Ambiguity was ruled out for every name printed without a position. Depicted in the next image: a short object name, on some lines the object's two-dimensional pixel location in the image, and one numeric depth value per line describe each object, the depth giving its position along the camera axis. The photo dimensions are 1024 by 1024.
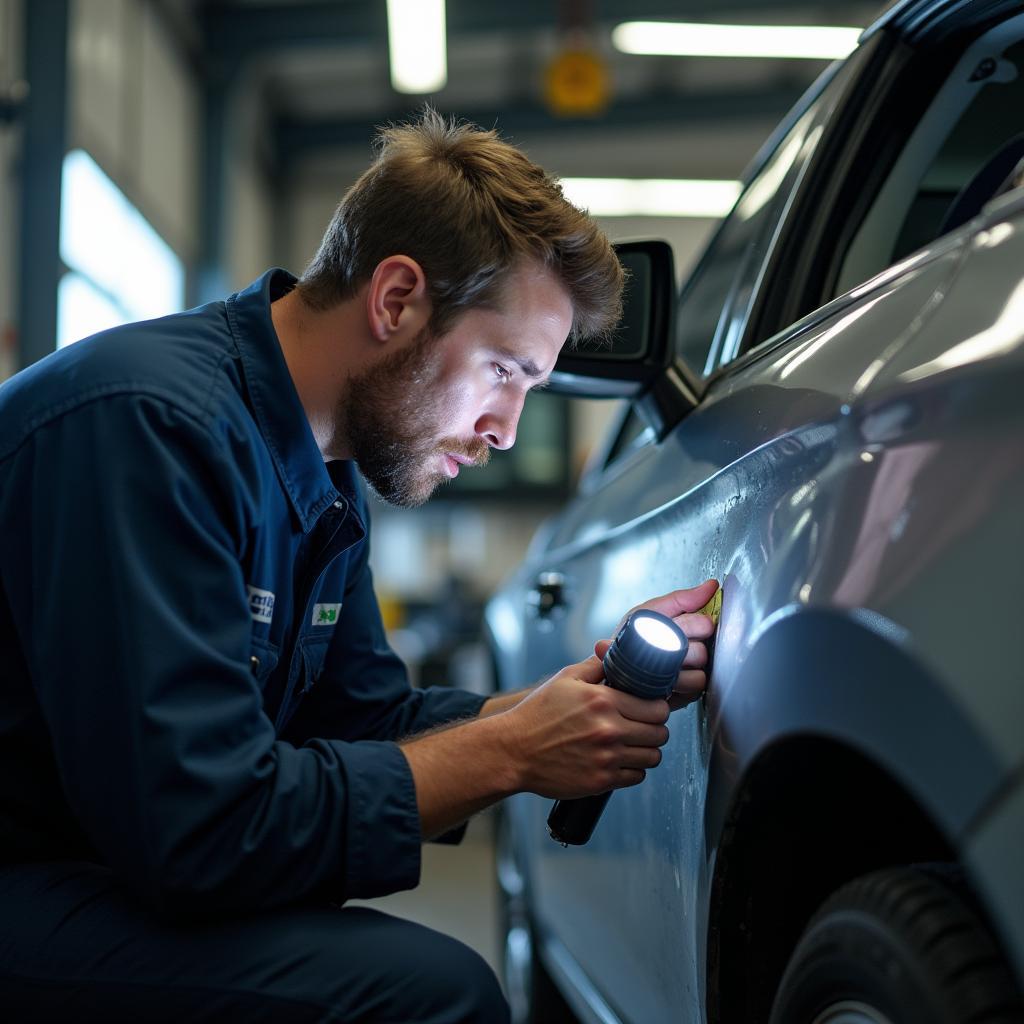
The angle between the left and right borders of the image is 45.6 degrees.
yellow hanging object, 5.57
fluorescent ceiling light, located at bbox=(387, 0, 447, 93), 6.43
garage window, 5.70
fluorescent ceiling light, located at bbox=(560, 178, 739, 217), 9.40
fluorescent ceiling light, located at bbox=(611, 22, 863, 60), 6.65
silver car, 0.63
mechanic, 0.99
